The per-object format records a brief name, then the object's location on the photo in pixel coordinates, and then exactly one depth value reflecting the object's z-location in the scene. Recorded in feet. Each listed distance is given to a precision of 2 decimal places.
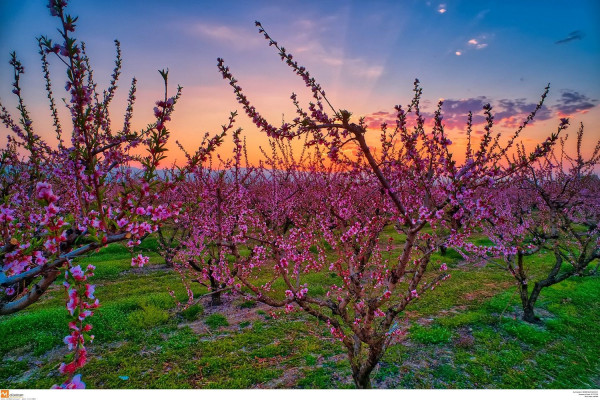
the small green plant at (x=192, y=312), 24.16
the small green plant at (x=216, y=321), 22.81
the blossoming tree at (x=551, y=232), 21.02
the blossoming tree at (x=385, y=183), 9.76
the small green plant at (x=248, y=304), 26.63
